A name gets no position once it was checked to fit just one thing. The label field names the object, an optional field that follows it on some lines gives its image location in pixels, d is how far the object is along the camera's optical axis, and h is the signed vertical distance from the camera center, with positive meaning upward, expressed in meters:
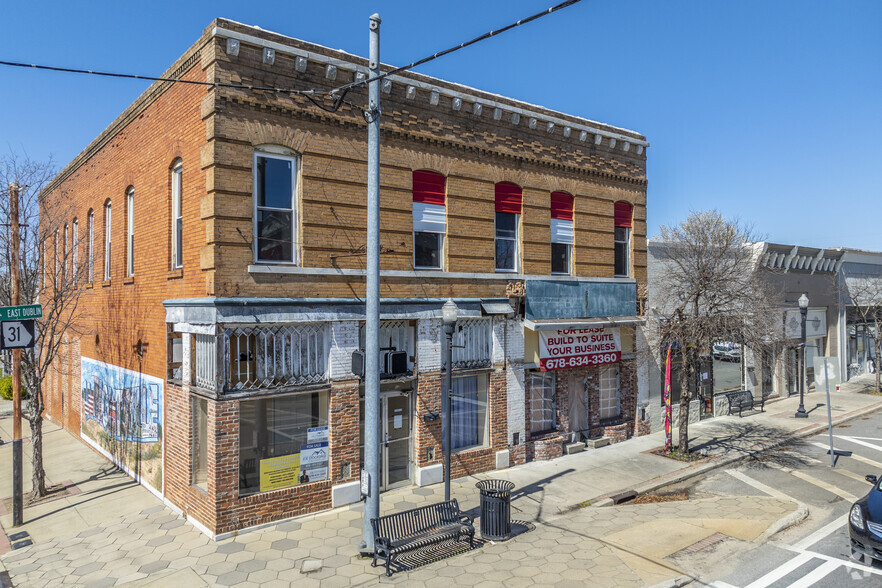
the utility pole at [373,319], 9.66 -0.36
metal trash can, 10.39 -3.88
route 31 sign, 11.86 -0.77
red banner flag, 16.41 -3.15
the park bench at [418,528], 9.24 -3.96
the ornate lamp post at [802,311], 21.62 -0.47
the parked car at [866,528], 9.12 -3.69
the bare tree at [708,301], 15.67 -0.06
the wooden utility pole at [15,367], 11.88 -1.48
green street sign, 11.84 -0.31
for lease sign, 15.66 -1.39
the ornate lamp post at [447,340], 10.85 -0.81
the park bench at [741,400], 22.08 -3.90
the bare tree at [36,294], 13.95 +0.08
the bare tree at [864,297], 28.55 +0.11
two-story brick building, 11.11 +0.47
